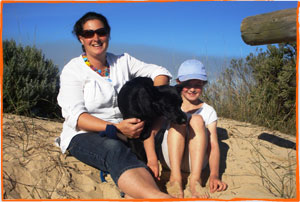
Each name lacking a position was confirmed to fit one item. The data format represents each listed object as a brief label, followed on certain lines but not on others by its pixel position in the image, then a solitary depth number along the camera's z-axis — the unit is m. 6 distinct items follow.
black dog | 2.67
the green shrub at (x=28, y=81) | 4.60
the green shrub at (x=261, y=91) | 5.56
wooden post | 2.49
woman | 2.73
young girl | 2.74
